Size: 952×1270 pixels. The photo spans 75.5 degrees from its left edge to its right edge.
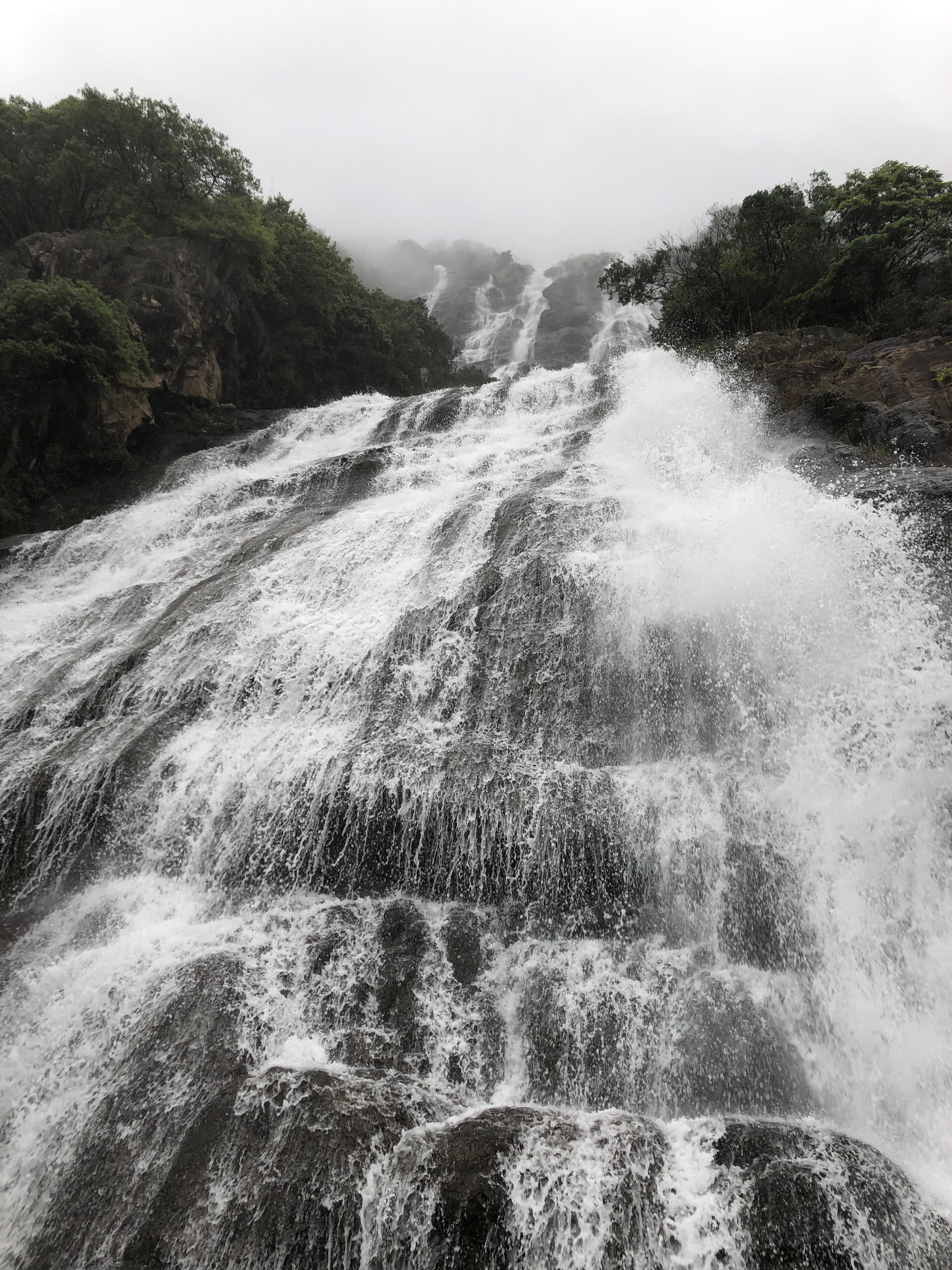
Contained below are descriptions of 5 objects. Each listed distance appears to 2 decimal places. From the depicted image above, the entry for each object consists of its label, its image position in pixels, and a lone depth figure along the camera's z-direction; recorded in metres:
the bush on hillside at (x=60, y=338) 14.27
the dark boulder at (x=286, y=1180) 3.37
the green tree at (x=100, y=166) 19.81
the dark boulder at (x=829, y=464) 8.75
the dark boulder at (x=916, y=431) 9.50
